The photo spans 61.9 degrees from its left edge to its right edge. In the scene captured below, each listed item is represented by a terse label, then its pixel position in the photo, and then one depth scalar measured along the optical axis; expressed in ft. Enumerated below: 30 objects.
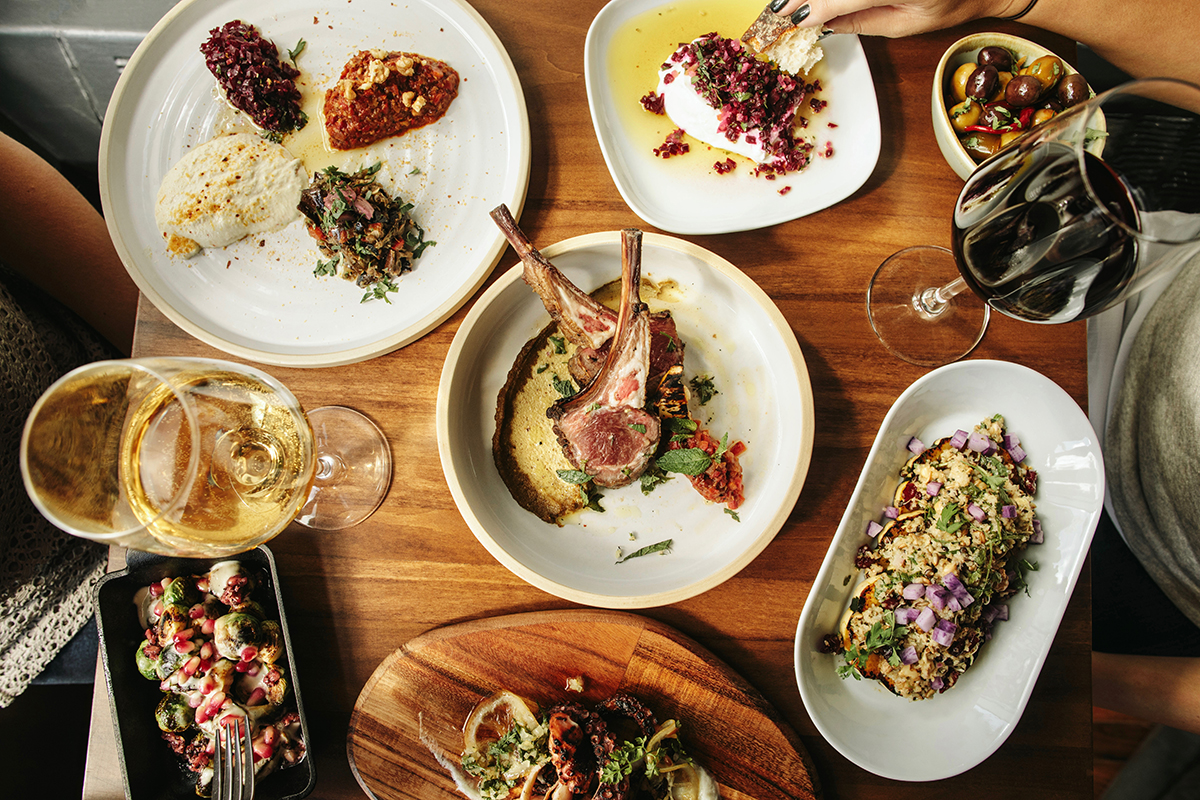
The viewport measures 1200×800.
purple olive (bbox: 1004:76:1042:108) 2.07
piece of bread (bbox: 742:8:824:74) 2.13
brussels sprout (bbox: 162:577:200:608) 2.06
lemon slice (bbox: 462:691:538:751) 2.09
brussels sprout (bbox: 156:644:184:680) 2.04
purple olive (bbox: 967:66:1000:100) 2.09
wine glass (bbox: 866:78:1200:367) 1.66
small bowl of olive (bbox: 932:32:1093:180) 2.10
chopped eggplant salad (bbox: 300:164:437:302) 2.13
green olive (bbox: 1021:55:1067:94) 2.11
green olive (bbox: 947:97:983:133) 2.13
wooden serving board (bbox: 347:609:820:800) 2.08
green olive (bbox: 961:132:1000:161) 2.13
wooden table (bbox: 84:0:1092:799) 2.14
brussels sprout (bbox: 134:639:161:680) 2.05
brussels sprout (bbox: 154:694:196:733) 2.05
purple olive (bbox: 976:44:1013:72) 2.11
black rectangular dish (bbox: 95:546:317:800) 2.02
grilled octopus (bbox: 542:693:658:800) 2.00
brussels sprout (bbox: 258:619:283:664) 2.07
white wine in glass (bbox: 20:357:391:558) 1.73
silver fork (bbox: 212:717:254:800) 1.97
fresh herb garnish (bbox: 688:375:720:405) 2.21
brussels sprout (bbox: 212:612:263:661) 2.04
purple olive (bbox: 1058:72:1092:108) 2.09
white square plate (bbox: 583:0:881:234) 2.16
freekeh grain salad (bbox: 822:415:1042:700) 2.04
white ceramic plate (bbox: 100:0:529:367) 2.16
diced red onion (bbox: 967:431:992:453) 2.13
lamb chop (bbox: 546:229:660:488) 2.07
